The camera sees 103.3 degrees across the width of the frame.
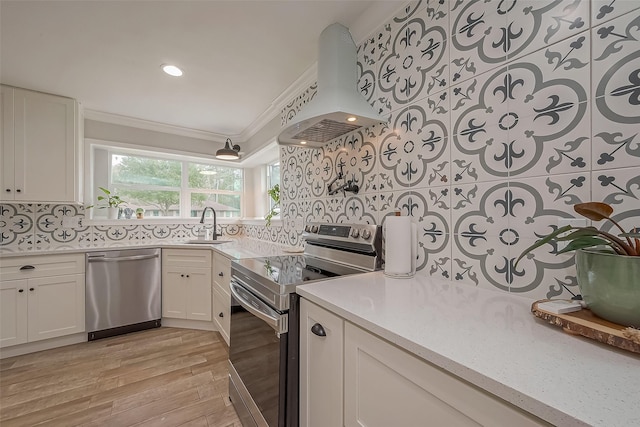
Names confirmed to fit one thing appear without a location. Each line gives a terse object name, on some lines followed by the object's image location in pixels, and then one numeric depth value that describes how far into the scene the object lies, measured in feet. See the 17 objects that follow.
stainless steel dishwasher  8.08
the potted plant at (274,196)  9.30
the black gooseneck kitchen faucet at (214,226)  10.75
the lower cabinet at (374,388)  1.63
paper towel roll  3.90
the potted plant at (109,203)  9.88
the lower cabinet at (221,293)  7.39
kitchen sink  9.93
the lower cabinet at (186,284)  8.82
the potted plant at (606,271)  1.87
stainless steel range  3.43
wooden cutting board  1.69
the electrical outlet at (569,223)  2.56
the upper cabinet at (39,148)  7.48
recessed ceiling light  6.63
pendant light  9.54
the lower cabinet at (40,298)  7.06
